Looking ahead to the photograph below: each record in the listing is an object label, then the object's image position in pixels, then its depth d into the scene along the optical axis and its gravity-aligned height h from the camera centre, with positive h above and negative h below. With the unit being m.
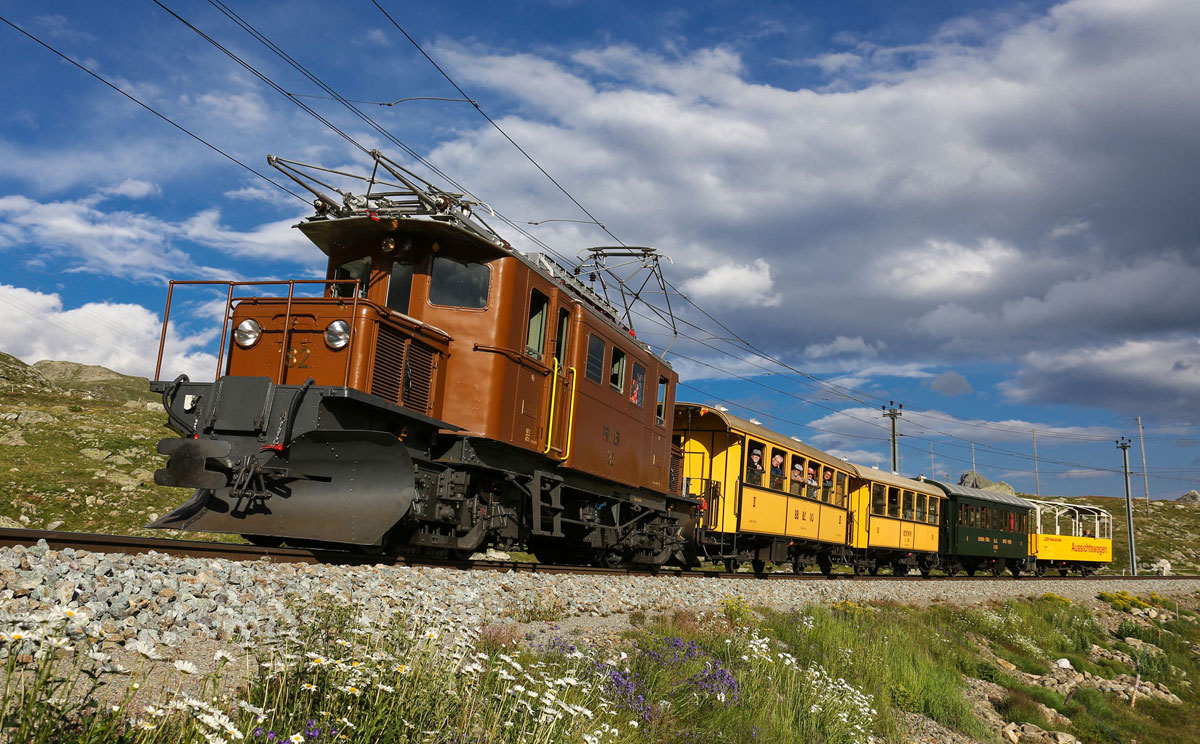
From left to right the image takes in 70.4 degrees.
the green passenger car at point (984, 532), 31.34 +1.40
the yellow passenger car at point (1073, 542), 37.75 +1.48
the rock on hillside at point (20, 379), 41.25 +7.15
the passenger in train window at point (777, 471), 20.03 +1.94
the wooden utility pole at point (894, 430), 52.44 +8.05
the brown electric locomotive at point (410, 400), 8.62 +1.46
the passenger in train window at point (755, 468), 18.82 +1.85
